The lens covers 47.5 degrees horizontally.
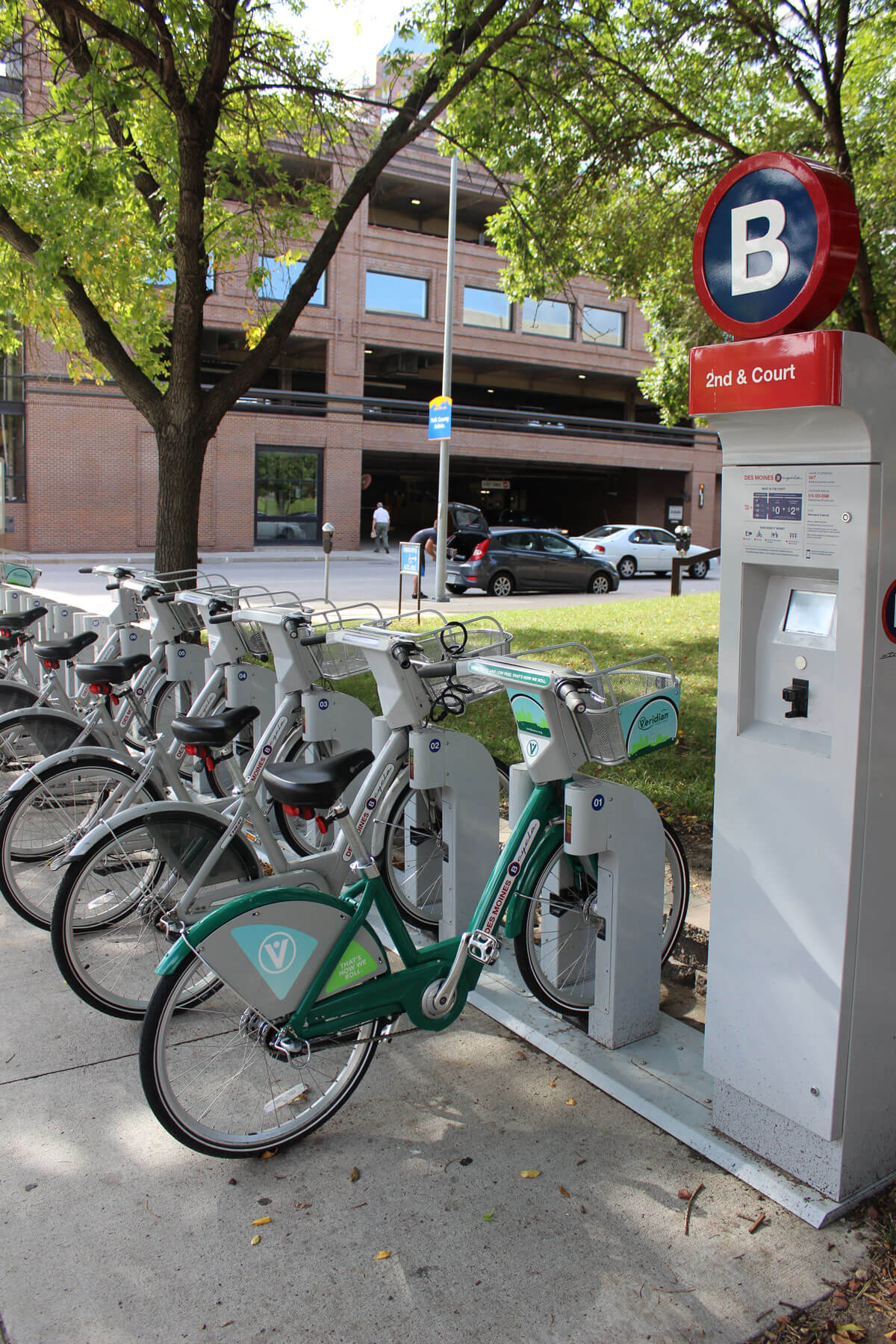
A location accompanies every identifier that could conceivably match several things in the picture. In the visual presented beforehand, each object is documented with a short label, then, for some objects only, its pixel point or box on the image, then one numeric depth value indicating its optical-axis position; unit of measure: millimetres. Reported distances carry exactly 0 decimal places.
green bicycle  2750
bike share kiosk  2426
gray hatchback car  19891
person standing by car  18359
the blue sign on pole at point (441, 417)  15844
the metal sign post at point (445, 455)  18422
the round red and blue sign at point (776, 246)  2406
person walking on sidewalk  31453
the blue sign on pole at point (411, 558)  13688
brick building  28109
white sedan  26672
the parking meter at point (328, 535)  18433
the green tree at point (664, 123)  9031
